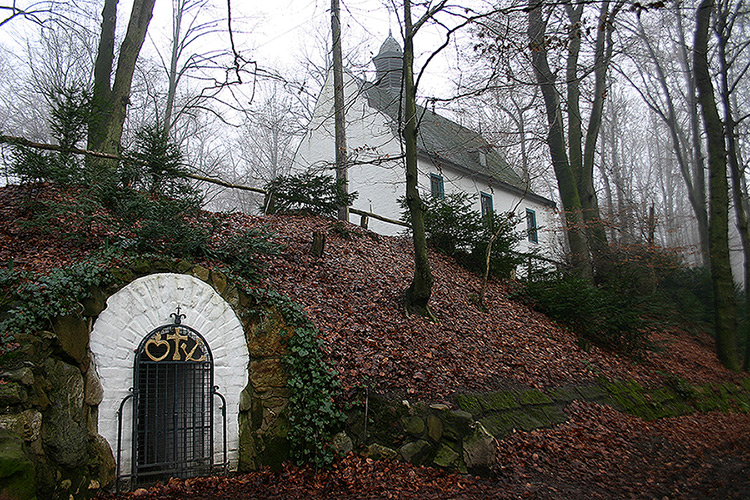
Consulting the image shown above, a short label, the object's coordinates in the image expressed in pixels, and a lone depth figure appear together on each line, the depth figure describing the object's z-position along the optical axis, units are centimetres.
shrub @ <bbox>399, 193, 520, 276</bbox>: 1233
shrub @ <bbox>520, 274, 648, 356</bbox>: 1073
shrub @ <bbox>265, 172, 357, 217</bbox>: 1148
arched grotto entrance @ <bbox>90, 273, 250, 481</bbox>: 508
